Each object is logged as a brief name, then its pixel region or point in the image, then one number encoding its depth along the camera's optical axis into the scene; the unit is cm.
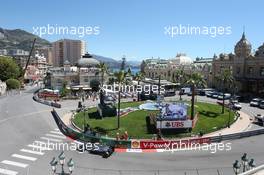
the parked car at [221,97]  5660
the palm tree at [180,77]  7249
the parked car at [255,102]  4858
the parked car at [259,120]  3591
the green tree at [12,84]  7415
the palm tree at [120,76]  3482
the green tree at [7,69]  7765
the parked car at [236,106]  4537
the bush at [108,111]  3746
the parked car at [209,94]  6145
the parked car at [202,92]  6486
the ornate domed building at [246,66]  6217
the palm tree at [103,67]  4607
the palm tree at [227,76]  4551
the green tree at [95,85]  6875
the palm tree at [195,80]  3630
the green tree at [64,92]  5877
